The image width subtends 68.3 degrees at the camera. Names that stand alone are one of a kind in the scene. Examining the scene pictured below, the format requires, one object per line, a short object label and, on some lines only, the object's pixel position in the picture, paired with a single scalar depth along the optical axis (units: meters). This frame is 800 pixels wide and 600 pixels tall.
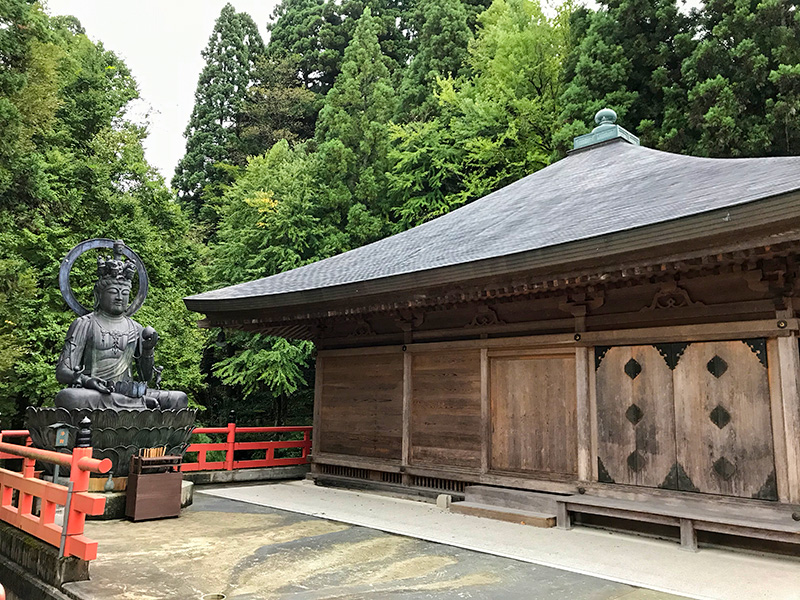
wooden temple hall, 5.70
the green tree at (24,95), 11.41
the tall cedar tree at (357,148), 17.52
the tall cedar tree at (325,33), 28.36
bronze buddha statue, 7.16
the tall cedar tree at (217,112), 27.25
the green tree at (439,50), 21.67
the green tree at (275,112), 27.03
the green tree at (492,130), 17.83
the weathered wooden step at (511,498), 7.02
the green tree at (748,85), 13.67
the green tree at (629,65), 16.06
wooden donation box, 6.62
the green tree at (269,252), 16.22
